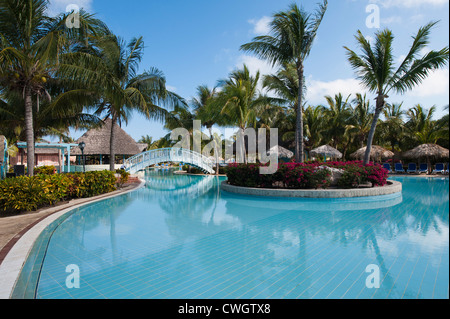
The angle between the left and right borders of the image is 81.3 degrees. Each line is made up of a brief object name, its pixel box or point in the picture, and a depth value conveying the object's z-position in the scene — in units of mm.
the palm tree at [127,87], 11656
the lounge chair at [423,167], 21109
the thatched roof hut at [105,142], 25484
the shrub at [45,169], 16022
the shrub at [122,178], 14273
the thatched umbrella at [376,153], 21591
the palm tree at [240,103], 14836
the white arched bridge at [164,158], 20547
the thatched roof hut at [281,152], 21231
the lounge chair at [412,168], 21422
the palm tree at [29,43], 7879
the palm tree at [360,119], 23438
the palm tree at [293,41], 11352
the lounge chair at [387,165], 22244
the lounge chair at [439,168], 20150
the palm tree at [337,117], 24047
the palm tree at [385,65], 10859
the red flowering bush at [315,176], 10680
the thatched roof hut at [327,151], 21453
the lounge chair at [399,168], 21798
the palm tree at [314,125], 24047
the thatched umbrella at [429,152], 19750
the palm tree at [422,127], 21375
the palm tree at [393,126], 23266
